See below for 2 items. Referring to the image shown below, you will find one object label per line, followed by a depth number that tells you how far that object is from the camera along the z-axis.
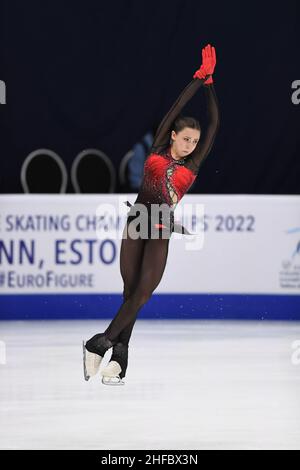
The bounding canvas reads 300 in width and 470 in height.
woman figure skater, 9.38
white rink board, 18.67
